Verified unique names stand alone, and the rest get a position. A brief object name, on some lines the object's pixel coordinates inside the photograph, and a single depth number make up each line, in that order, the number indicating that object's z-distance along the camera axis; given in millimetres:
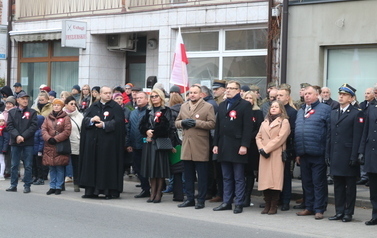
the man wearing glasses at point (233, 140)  12148
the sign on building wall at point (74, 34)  21484
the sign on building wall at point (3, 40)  24094
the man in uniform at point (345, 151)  11195
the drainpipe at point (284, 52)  17422
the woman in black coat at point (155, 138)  13133
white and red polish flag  16078
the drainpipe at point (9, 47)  24331
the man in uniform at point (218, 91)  14180
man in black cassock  13531
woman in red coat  14156
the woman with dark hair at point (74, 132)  14688
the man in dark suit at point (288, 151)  12281
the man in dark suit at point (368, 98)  14250
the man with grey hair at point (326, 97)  14695
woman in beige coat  11891
